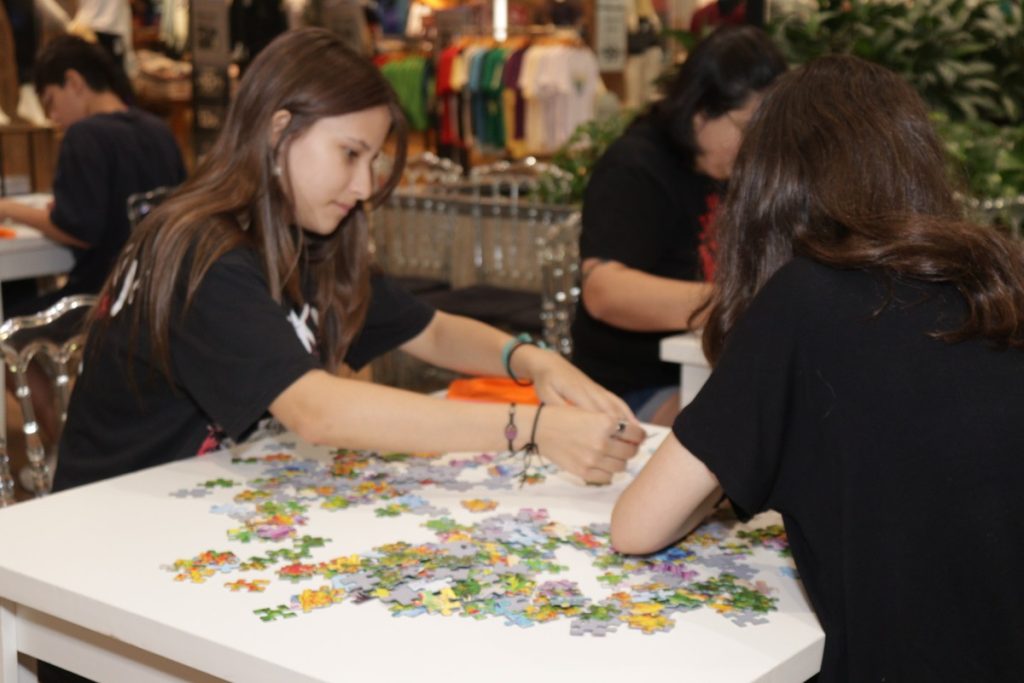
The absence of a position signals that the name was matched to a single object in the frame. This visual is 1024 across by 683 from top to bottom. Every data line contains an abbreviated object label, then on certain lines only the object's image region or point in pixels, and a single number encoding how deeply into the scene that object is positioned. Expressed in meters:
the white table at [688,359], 3.04
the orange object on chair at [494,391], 2.57
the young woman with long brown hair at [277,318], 2.11
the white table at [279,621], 1.51
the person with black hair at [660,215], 3.29
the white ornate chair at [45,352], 2.58
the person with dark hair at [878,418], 1.55
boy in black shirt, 5.24
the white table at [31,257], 5.14
